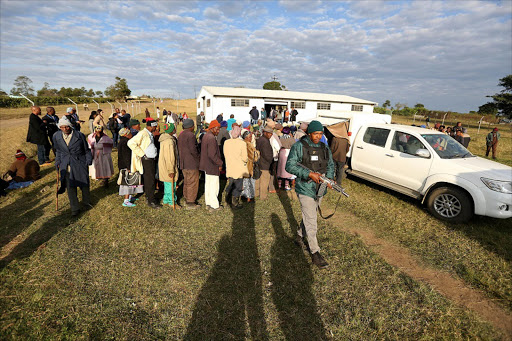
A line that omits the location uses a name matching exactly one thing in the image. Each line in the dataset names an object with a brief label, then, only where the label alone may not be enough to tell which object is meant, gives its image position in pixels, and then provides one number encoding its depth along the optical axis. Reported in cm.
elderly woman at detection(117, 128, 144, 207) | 555
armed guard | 353
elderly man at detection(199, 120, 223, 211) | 525
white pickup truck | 465
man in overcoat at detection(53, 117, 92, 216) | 498
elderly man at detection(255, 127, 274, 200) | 616
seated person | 704
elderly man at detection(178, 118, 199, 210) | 530
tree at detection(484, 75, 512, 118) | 3409
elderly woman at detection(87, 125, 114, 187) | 630
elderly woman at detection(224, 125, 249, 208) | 548
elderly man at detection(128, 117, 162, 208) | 524
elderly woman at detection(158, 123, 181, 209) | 534
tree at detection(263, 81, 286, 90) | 6738
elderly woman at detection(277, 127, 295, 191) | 666
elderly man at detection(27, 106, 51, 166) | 814
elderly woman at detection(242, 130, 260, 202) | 578
